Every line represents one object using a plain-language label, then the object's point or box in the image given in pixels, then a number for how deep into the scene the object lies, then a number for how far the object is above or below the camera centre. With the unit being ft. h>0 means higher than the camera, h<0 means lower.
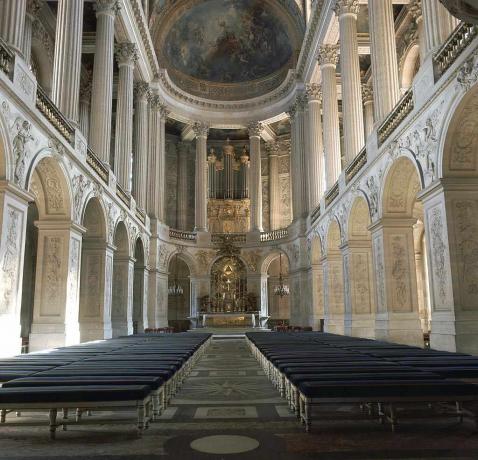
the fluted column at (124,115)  77.25 +31.25
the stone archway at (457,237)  34.37 +5.15
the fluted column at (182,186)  121.80 +30.95
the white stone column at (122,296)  72.18 +2.36
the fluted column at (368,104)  96.37 +39.77
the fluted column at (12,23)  37.11 +21.66
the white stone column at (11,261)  34.12 +3.67
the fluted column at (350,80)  65.72 +30.99
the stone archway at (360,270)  61.36 +4.92
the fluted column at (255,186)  109.40 +27.28
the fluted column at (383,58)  53.21 +27.34
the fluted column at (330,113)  78.79 +31.49
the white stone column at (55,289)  46.29 +2.26
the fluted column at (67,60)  52.03 +26.71
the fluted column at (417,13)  72.54 +43.37
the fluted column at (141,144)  89.20 +30.50
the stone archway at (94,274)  59.82 +4.65
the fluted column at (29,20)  65.71 +39.07
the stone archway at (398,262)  48.21 +4.68
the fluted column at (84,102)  89.51 +37.75
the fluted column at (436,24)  39.01 +22.32
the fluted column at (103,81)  65.05 +30.77
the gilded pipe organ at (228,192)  120.98 +29.03
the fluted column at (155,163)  97.86 +29.80
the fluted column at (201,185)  108.68 +27.35
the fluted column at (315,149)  90.33 +29.39
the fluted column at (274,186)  120.78 +30.39
